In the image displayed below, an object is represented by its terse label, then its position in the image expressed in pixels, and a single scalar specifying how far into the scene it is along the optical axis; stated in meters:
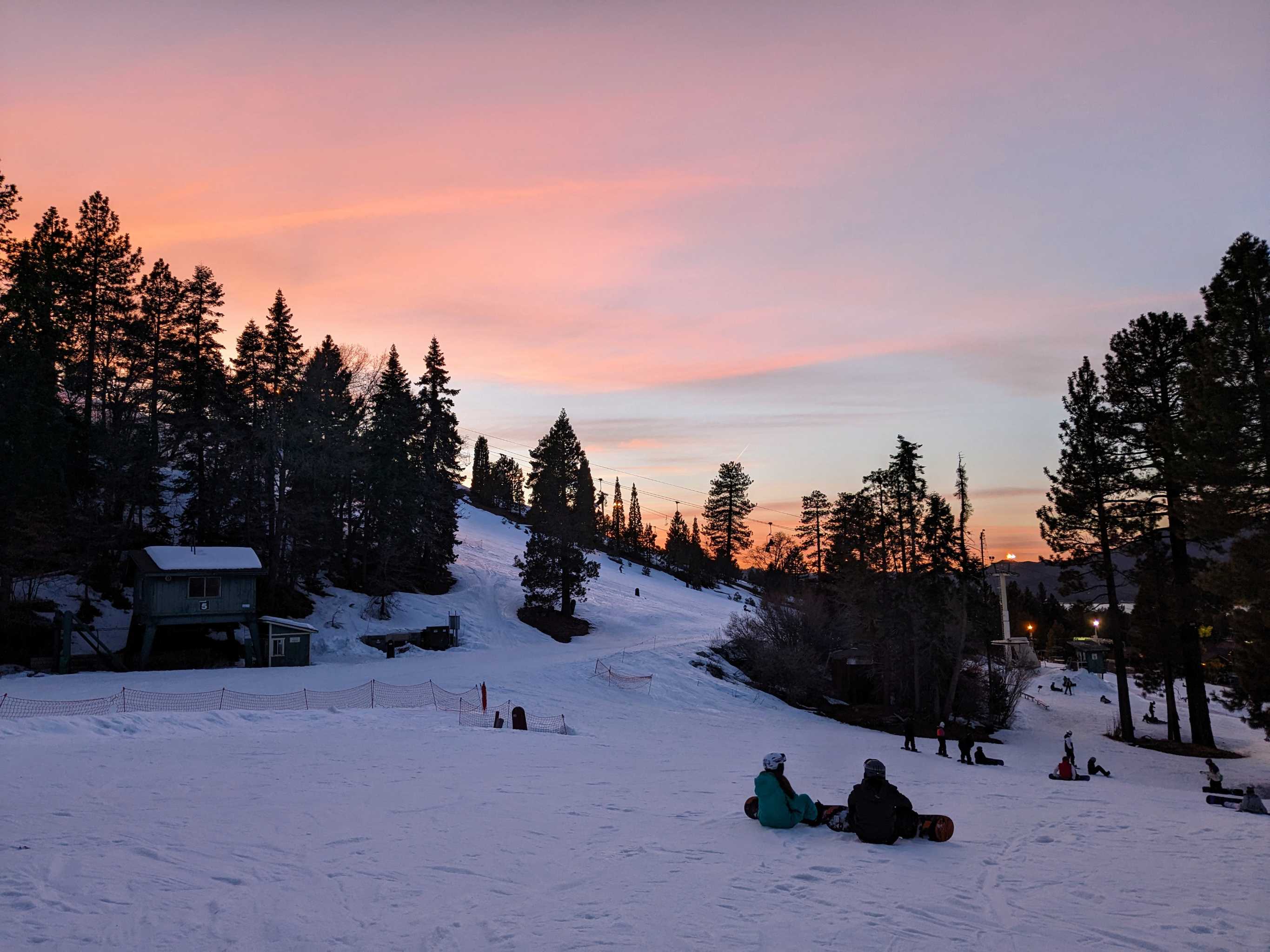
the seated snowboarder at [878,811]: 10.95
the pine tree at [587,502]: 63.19
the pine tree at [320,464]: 46.16
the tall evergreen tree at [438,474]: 60.66
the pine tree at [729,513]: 133.00
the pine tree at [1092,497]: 37.09
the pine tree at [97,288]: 45.00
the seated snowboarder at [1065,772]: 25.17
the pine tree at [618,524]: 143.09
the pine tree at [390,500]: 52.09
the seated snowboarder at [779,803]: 11.90
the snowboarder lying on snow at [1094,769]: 27.59
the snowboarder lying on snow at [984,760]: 28.94
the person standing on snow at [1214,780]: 22.75
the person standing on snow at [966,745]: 27.95
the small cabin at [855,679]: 46.69
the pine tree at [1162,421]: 33.75
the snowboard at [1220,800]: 18.36
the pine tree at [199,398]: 46.50
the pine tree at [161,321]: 47.44
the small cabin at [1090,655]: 79.00
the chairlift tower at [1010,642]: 41.50
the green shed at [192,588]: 35.53
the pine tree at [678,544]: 129.62
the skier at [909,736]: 30.31
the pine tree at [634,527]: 149.62
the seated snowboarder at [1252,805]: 17.09
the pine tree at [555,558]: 58.28
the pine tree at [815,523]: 116.94
